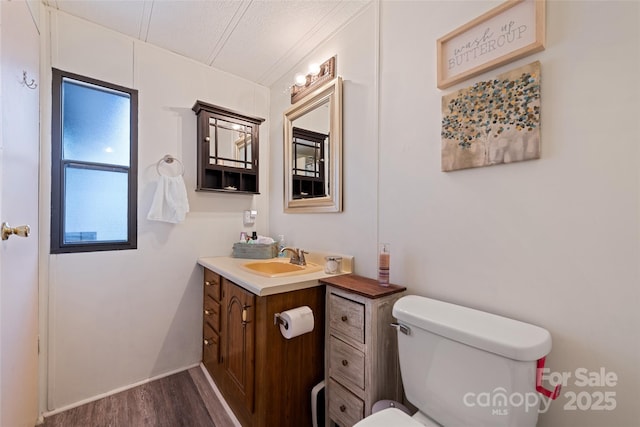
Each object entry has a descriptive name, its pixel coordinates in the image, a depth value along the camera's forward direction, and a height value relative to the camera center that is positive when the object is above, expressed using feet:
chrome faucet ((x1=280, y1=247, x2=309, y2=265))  6.26 -1.05
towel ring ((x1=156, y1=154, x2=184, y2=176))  6.44 +1.33
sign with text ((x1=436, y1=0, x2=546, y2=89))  3.12 +2.30
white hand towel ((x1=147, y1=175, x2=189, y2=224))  6.16 +0.29
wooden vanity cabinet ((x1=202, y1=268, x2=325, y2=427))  4.33 -2.62
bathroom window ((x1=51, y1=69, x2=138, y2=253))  5.35 +1.05
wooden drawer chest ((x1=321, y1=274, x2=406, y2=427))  3.96 -2.18
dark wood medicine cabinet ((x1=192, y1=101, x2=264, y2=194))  6.81 +1.75
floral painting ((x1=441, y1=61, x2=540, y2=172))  3.13 +1.22
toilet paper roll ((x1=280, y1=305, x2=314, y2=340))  4.22 -1.77
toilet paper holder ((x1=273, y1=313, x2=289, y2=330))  4.33 -1.77
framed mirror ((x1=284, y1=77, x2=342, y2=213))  5.64 +1.50
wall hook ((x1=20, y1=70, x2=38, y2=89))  3.85 +2.06
